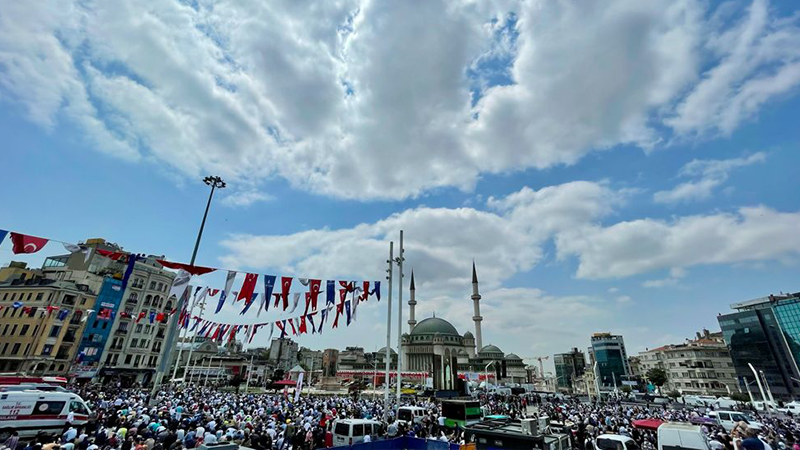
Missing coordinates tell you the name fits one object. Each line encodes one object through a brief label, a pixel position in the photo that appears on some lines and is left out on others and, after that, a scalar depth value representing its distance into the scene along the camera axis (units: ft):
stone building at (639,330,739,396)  249.75
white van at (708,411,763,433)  74.64
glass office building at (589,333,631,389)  362.12
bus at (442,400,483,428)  73.31
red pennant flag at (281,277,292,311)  63.72
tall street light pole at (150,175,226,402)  68.62
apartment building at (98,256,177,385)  156.23
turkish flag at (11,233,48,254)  45.21
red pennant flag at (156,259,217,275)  57.11
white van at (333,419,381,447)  51.57
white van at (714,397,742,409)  133.71
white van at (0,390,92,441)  47.47
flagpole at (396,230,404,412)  72.33
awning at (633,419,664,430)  62.75
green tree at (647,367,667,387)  273.60
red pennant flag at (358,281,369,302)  69.36
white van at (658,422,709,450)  41.37
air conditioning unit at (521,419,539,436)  36.76
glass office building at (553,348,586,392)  428.97
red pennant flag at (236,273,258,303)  61.11
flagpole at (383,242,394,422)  64.18
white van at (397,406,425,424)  75.84
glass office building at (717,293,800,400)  242.17
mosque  324.39
